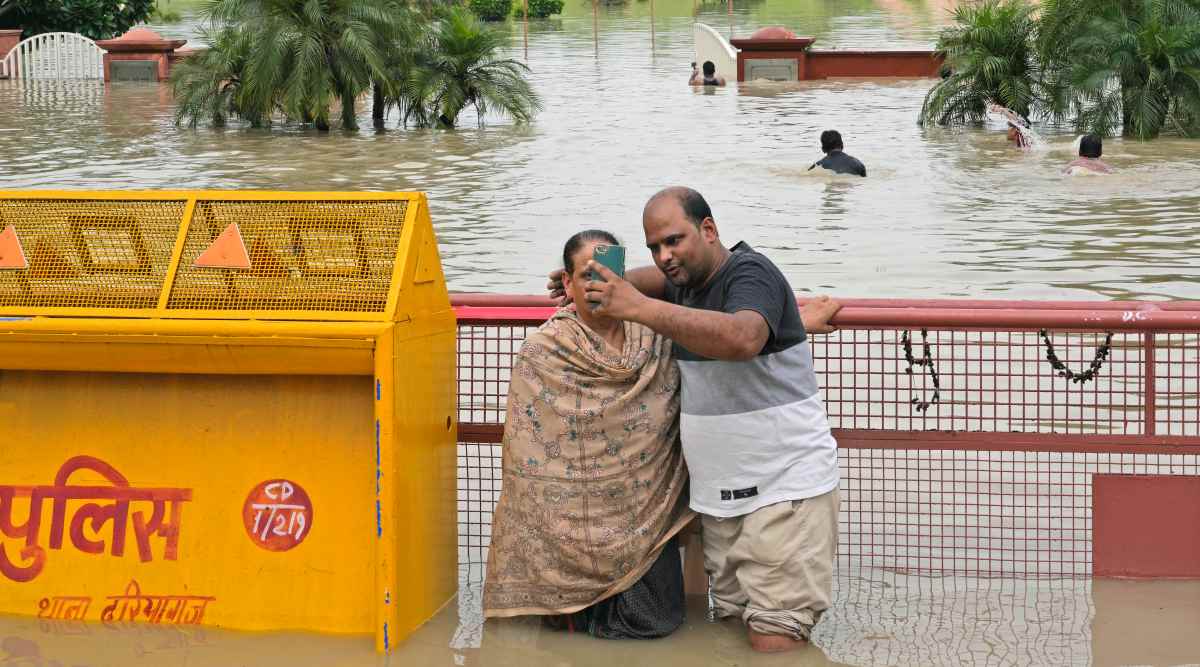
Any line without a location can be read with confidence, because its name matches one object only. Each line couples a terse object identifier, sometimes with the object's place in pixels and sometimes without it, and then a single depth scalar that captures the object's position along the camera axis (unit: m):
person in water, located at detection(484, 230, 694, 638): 4.54
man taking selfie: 4.39
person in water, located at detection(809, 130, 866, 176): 18.80
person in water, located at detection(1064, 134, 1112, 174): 18.47
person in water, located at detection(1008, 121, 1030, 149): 22.09
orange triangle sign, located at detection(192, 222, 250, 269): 4.49
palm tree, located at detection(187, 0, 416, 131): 24.59
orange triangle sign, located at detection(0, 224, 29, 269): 4.68
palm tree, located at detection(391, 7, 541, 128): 25.89
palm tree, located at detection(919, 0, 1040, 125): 24.28
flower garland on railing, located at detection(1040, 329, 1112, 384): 4.66
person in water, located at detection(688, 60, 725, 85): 33.78
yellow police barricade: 4.44
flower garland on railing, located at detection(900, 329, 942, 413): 4.75
